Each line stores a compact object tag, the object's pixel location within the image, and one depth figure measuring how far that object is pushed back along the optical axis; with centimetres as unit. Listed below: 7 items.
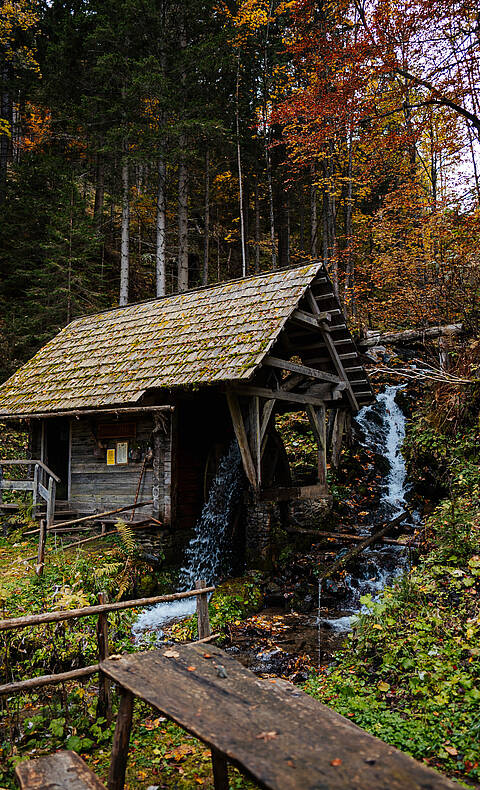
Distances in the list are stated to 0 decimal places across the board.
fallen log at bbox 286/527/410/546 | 1014
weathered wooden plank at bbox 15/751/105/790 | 270
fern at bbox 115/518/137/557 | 932
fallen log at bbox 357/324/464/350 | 1355
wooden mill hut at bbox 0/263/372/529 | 965
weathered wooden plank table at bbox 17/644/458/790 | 206
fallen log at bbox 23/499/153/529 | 978
